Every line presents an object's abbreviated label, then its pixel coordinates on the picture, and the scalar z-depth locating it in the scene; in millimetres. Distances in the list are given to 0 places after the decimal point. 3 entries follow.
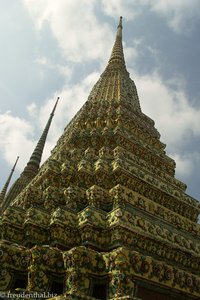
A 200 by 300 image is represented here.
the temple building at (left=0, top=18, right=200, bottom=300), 7273
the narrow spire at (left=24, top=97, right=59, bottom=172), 23398
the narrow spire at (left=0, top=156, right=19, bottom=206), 30538
